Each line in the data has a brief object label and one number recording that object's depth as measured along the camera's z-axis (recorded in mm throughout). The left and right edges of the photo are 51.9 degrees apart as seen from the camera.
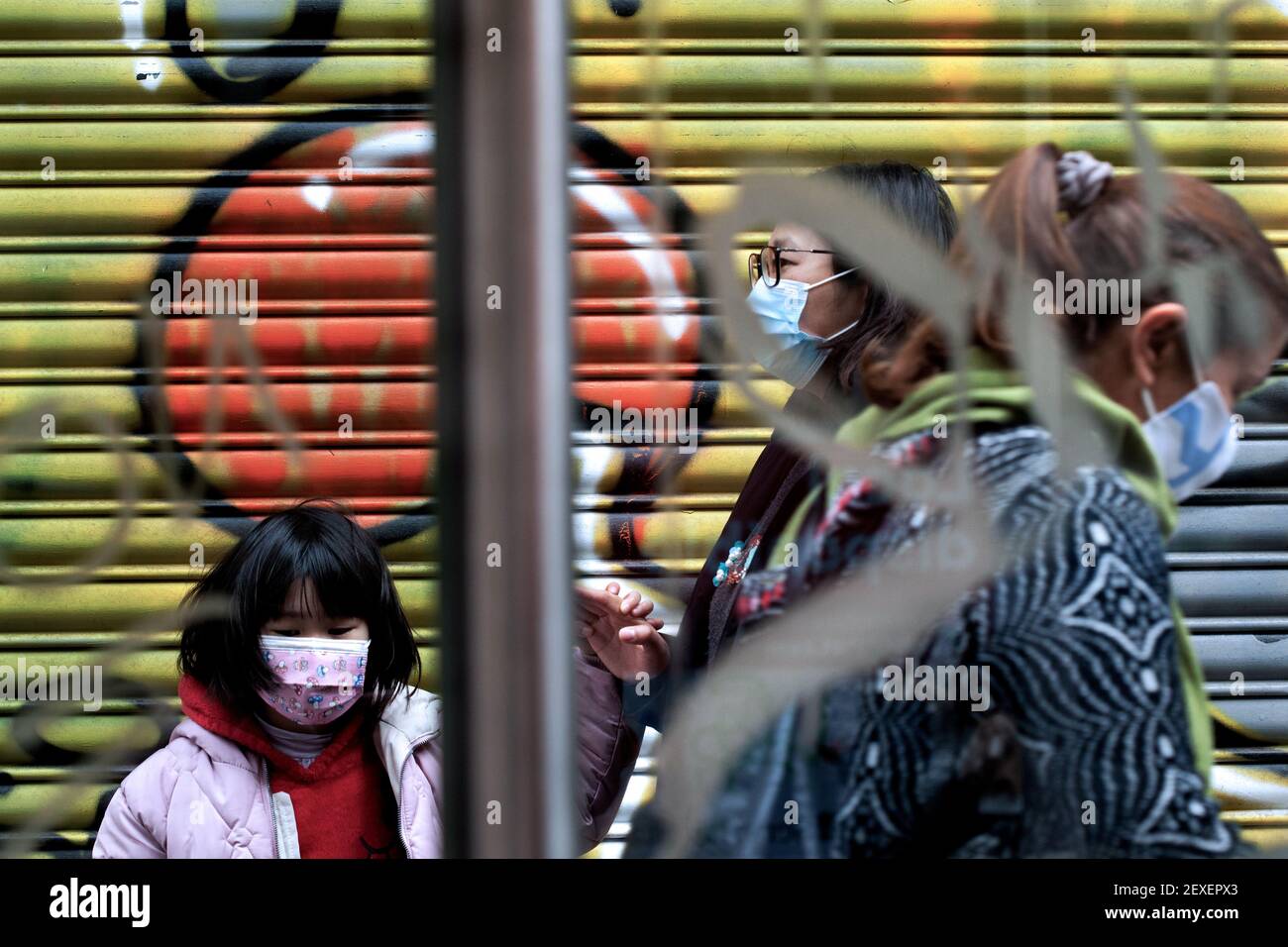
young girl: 2115
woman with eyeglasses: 2076
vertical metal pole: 1965
